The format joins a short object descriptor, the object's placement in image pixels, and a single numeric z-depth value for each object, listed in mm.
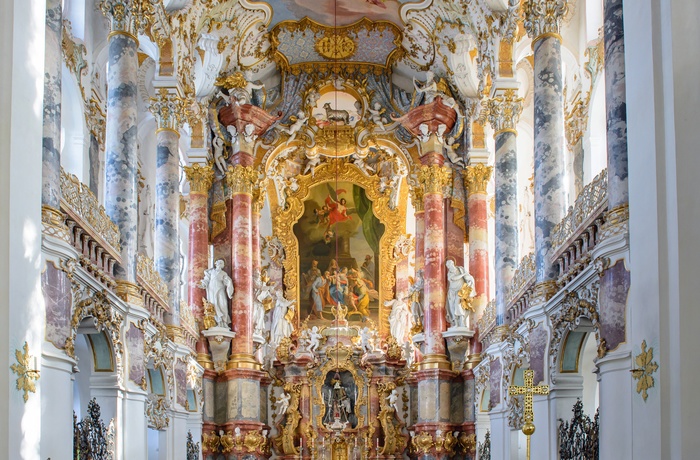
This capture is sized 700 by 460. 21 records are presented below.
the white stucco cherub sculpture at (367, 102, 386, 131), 31309
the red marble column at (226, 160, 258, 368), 27766
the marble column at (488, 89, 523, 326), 22828
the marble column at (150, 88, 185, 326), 22688
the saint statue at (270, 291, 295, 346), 30922
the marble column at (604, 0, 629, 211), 13016
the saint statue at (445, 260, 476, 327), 27697
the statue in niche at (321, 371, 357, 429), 29781
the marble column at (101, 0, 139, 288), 18141
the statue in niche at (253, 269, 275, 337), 29125
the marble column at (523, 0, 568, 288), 17953
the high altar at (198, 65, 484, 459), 27719
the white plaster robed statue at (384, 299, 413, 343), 30859
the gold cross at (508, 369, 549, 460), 14031
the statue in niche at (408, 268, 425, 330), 29328
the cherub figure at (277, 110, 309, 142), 31109
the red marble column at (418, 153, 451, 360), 28141
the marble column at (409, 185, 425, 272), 30156
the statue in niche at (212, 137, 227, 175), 29219
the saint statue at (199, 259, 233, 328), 27359
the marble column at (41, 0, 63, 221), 13203
